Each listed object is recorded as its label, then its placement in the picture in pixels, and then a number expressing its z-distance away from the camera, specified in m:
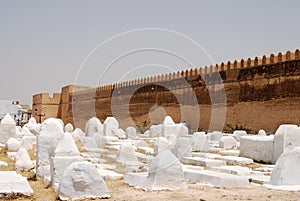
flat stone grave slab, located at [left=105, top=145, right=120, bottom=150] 13.14
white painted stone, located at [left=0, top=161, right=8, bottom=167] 9.26
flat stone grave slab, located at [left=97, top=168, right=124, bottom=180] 7.63
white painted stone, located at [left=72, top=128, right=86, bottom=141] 16.57
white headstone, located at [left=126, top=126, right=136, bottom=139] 17.66
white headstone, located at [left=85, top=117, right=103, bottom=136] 18.13
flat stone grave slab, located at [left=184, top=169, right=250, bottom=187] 6.67
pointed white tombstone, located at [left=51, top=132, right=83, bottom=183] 6.78
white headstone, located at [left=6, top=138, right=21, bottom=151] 12.73
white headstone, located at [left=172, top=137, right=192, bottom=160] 10.60
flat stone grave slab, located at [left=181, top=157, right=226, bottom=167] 9.27
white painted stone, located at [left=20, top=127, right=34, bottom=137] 15.87
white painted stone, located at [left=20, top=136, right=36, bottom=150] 13.10
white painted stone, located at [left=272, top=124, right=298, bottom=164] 9.57
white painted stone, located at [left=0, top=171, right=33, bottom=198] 5.77
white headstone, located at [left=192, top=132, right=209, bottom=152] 12.48
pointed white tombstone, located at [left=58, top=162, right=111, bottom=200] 5.65
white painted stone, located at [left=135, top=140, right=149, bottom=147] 13.34
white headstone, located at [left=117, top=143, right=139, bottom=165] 9.91
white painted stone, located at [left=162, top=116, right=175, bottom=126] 15.64
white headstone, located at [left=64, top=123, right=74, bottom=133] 20.61
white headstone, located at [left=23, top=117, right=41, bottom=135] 18.09
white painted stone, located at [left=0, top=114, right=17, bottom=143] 14.71
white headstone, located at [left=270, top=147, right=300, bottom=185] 6.56
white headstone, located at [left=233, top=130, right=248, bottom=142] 14.87
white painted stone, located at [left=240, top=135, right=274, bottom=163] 10.16
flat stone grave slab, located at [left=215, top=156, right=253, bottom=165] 9.88
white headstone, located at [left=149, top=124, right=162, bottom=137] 17.92
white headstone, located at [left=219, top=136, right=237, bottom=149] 13.18
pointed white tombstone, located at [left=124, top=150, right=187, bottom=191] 6.33
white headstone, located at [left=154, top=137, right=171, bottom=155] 10.77
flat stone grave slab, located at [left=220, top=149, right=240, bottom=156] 11.47
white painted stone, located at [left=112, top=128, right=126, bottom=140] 17.98
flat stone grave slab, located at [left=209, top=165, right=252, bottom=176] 8.12
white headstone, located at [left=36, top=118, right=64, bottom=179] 7.84
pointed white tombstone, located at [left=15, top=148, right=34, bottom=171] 8.97
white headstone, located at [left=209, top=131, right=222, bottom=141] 15.66
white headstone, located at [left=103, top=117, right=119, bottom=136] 17.98
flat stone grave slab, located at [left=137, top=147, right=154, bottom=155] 11.68
